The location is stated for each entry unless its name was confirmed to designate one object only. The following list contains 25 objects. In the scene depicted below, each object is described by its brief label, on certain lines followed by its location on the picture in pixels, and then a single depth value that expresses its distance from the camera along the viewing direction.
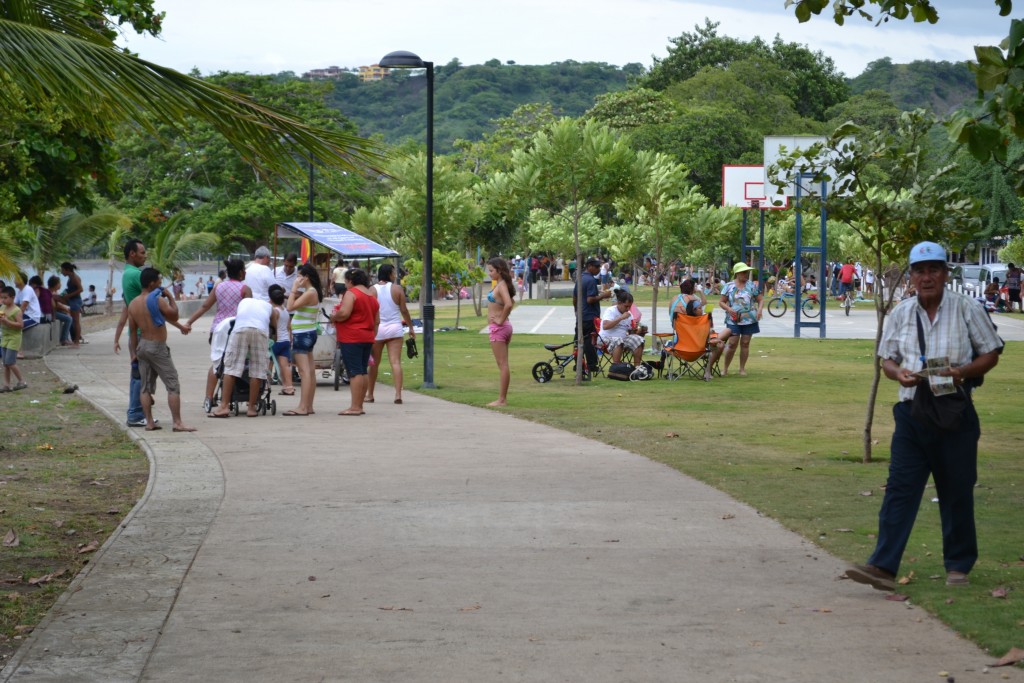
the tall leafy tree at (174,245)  43.44
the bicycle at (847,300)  43.84
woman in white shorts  16.30
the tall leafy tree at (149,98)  6.42
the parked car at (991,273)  50.00
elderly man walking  6.70
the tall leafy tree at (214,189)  54.06
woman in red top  14.77
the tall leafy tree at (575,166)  20.36
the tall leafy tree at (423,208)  41.31
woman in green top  15.38
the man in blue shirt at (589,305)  20.36
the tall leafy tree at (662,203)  26.83
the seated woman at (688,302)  19.75
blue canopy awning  21.64
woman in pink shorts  15.51
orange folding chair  19.47
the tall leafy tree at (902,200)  11.48
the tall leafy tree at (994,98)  6.40
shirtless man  12.79
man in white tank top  14.09
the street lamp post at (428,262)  18.11
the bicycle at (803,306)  41.19
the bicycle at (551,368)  19.69
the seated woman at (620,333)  20.31
